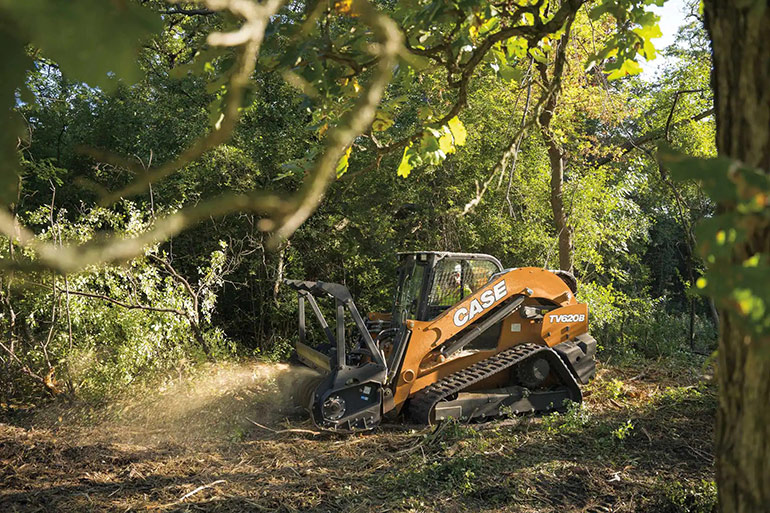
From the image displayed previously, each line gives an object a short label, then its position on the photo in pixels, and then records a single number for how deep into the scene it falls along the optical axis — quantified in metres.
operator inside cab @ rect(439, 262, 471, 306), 7.37
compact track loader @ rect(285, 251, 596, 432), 6.54
